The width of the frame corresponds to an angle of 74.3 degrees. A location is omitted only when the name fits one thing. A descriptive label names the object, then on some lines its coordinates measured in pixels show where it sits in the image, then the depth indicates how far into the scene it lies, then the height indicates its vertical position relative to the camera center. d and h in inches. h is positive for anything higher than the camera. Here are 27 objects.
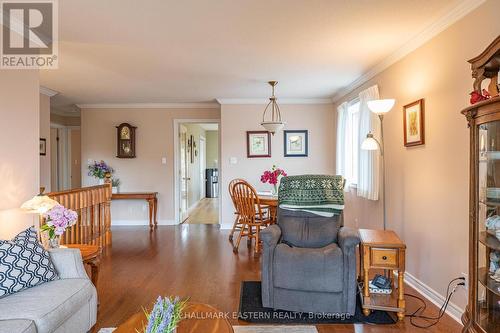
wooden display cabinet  68.0 -6.5
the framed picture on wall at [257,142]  237.0 +17.7
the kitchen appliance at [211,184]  453.4 -23.5
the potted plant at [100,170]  242.7 -1.7
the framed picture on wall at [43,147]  205.3 +13.2
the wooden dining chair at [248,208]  171.8 -22.4
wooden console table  237.1 -21.9
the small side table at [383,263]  98.0 -29.3
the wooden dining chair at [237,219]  184.2 -29.2
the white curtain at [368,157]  151.8 +4.1
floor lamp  120.3 +20.5
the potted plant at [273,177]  180.2 -5.7
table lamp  97.7 -11.0
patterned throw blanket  119.2 -10.5
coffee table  56.9 -27.9
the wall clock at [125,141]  250.7 +20.2
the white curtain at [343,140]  205.3 +16.8
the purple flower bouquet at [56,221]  92.9 -15.3
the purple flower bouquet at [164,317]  44.9 -21.0
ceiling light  236.0 +39.3
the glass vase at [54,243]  97.0 -22.0
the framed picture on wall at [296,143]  239.3 +16.9
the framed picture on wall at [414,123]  116.1 +15.5
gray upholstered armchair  99.0 -33.4
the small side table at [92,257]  100.7 -27.5
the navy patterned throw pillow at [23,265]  74.3 -22.9
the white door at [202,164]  422.3 +4.1
